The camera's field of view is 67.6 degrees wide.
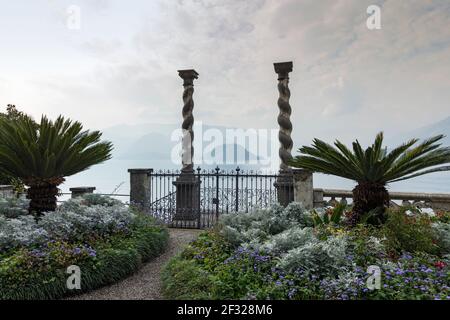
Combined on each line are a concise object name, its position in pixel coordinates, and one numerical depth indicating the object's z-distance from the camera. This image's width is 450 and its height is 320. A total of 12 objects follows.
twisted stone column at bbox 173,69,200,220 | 11.44
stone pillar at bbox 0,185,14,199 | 10.91
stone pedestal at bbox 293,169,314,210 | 9.65
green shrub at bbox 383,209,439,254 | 5.66
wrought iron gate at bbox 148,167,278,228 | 10.70
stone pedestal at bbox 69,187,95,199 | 10.89
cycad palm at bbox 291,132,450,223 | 6.75
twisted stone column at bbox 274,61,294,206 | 11.04
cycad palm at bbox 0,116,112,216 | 7.54
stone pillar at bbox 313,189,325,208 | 9.83
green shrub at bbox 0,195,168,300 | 5.02
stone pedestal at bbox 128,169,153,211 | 10.88
